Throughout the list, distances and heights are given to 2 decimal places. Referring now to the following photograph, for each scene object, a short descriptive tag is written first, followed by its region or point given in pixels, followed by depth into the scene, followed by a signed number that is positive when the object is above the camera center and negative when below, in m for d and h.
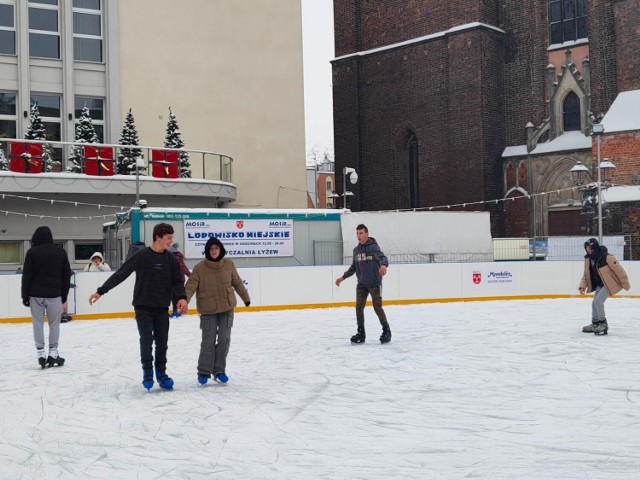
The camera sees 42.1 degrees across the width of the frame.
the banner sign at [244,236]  21.42 +0.45
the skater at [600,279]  12.41 -0.50
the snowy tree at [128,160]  27.84 +3.22
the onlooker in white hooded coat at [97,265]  18.48 -0.19
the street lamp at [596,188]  24.98 +1.80
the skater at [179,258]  15.36 -0.08
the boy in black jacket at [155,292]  7.91 -0.35
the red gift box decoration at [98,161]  26.91 +3.10
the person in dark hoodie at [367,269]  11.62 -0.26
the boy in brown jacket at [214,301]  8.32 -0.48
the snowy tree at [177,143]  28.89 +4.02
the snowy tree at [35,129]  27.55 +4.30
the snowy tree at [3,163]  25.81 +2.97
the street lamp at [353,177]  26.53 +2.40
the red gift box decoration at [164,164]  28.20 +3.11
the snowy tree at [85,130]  28.55 +4.39
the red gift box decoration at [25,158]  25.89 +3.14
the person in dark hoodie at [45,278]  9.59 -0.24
